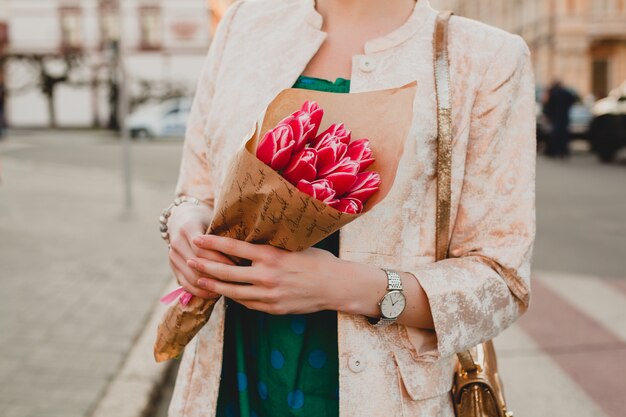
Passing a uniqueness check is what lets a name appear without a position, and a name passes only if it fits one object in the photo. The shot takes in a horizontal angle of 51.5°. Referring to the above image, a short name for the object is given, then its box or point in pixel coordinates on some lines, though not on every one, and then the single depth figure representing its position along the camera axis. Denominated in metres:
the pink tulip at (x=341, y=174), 0.92
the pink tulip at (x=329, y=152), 0.93
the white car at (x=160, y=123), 24.27
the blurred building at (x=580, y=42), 34.28
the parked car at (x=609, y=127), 13.77
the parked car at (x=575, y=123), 16.92
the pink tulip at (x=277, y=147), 0.91
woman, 1.11
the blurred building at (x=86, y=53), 34.94
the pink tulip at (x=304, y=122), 0.92
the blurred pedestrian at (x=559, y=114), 15.77
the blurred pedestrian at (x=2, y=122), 23.84
